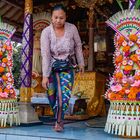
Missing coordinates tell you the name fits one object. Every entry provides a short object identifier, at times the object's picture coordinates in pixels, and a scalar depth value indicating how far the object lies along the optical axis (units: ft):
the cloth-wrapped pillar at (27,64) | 16.14
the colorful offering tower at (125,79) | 11.57
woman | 12.62
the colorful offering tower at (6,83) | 14.74
